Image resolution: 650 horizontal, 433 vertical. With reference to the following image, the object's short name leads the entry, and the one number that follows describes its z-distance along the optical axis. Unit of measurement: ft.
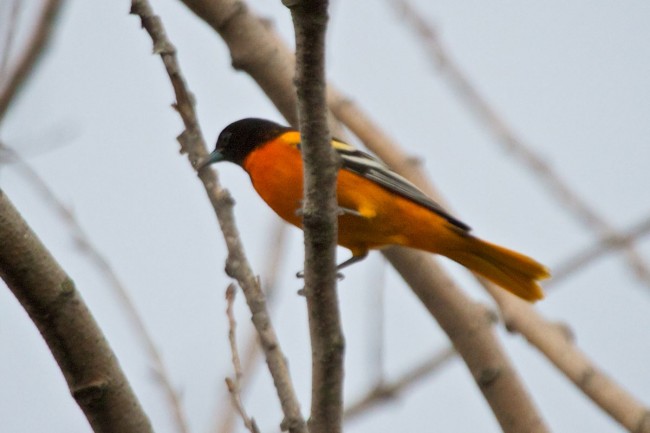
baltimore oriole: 23.86
